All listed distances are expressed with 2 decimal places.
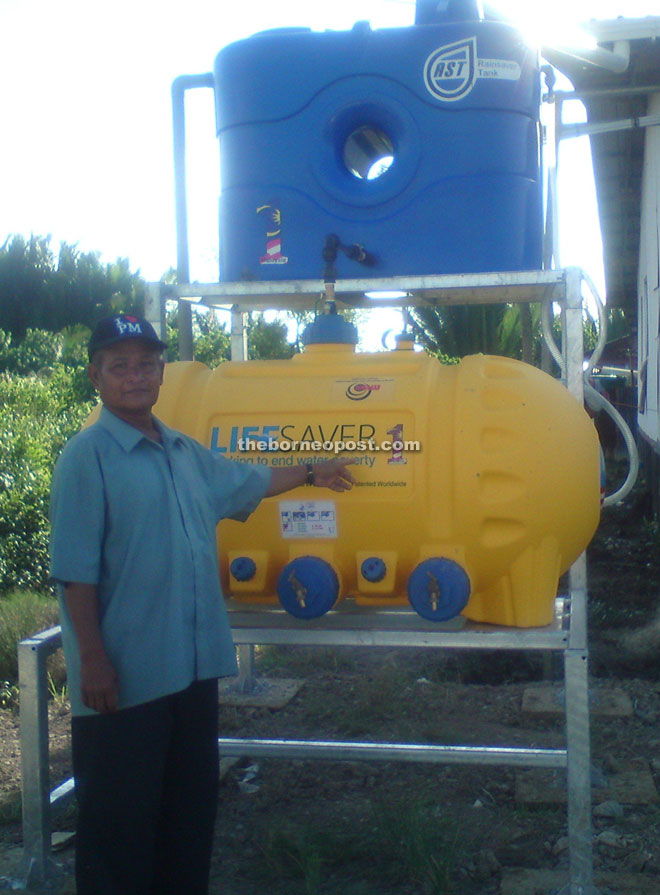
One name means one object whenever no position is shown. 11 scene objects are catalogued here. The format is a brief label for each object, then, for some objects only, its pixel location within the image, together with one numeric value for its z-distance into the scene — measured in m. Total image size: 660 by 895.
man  2.13
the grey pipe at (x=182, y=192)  3.43
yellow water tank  2.60
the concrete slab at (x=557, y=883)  2.73
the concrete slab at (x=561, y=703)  4.14
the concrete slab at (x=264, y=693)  4.41
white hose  3.08
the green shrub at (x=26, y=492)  6.14
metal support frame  2.67
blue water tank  2.95
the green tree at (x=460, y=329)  12.95
